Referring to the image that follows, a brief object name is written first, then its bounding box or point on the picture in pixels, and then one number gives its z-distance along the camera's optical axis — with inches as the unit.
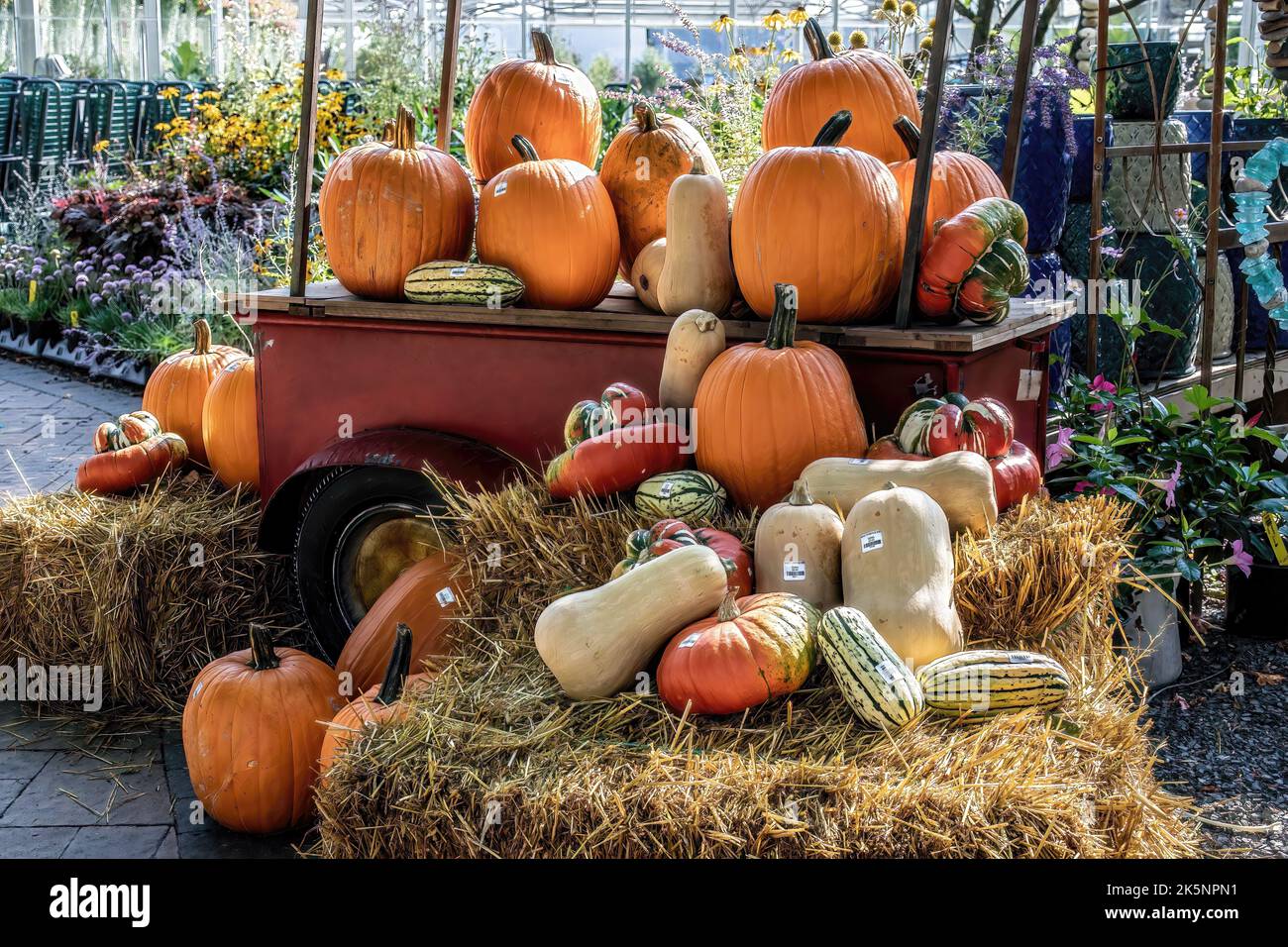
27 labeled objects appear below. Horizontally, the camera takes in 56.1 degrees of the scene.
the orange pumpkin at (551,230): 125.8
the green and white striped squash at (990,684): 80.4
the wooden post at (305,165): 128.6
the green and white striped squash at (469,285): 124.9
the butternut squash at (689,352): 113.0
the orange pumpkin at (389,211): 130.5
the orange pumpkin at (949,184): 123.8
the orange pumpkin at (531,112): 141.3
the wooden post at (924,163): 103.2
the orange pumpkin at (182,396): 156.6
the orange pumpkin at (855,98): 133.6
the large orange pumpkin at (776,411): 105.0
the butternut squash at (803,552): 92.7
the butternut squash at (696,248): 120.4
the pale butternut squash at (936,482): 97.9
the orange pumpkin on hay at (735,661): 79.4
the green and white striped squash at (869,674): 77.3
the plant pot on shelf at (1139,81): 180.2
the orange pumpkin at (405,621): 116.9
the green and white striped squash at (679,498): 103.1
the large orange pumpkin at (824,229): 113.3
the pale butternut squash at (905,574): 86.9
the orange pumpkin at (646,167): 134.5
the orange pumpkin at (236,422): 147.7
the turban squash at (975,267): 109.9
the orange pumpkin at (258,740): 107.9
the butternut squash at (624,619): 84.2
